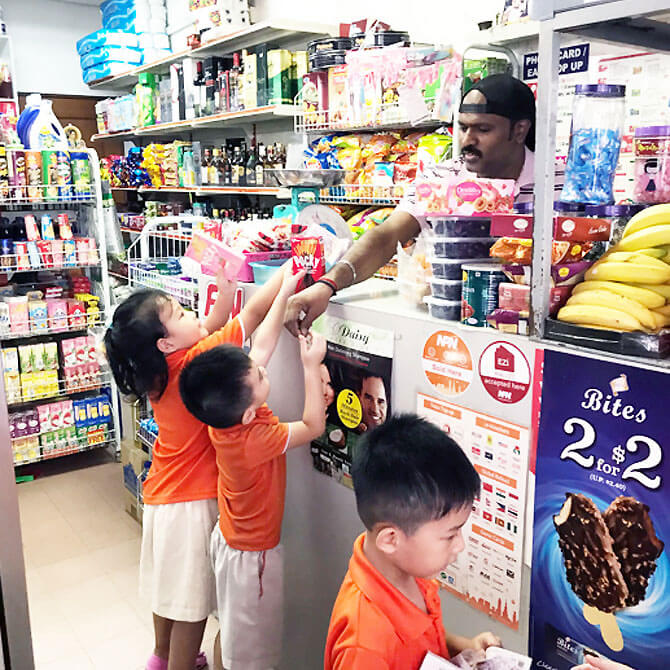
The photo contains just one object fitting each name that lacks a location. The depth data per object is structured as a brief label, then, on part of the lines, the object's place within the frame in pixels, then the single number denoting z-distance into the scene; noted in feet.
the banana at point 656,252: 4.00
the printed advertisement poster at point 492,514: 4.56
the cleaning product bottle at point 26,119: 15.83
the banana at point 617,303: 3.80
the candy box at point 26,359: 15.39
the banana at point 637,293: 3.89
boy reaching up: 6.08
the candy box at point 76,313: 15.96
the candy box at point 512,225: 4.37
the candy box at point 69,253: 15.80
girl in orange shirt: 7.14
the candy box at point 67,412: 15.94
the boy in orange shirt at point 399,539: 3.97
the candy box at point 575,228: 4.16
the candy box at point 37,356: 15.52
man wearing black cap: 7.67
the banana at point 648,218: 4.01
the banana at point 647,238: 3.93
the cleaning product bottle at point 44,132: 15.88
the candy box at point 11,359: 15.14
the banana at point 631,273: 3.89
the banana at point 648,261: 3.91
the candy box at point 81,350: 16.03
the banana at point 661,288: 3.91
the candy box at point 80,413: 16.11
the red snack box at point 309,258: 6.33
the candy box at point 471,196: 4.96
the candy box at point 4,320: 15.11
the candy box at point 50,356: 15.68
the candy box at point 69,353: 15.85
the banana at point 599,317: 3.82
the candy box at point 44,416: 15.62
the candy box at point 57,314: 15.69
